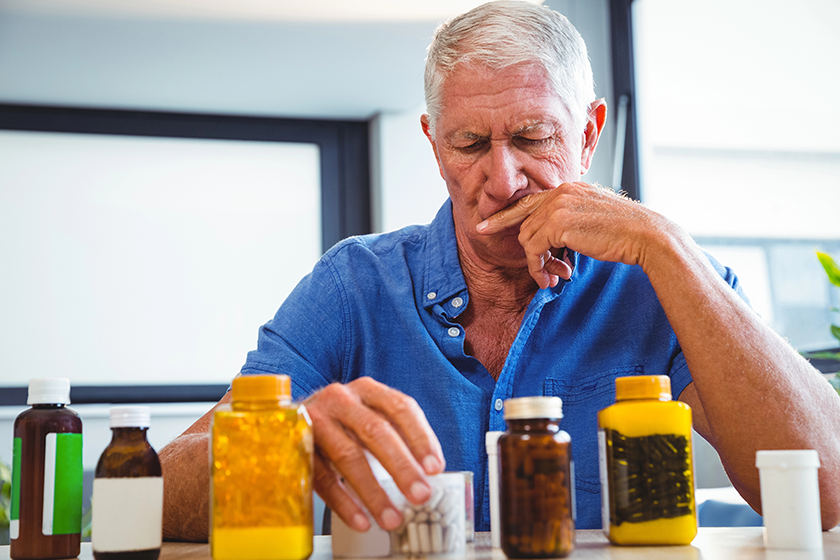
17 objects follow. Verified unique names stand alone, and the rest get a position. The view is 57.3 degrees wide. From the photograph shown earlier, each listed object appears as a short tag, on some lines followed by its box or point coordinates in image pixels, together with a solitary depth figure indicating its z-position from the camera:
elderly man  0.89
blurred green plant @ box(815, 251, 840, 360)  1.71
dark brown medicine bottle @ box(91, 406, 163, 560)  0.64
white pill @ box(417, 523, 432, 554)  0.62
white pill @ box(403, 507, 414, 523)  0.62
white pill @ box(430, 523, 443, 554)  0.62
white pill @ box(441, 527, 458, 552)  0.62
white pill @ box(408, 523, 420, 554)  0.62
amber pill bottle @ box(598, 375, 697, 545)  0.65
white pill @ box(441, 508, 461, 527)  0.62
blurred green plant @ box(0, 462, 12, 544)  2.41
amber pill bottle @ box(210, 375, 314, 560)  0.58
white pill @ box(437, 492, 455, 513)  0.62
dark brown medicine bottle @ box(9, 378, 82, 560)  0.71
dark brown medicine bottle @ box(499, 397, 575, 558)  0.60
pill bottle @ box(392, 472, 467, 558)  0.62
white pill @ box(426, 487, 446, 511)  0.61
